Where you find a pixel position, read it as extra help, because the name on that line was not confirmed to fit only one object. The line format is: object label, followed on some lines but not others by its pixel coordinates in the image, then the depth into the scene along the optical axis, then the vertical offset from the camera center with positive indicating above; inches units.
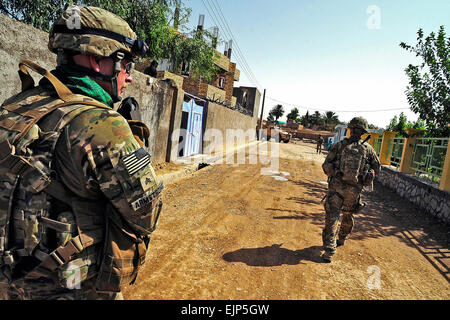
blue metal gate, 392.7 +3.5
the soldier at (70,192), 39.8 -12.1
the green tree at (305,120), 3060.8 +252.2
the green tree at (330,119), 3100.4 +311.0
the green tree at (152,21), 249.1 +148.2
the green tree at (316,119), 3196.4 +284.8
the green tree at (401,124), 777.6 +109.2
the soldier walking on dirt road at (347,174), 142.9 -15.4
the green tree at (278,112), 3393.2 +329.3
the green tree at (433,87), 316.5 +84.5
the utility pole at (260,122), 1246.1 +71.9
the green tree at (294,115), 3275.1 +308.7
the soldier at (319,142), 840.3 +2.3
